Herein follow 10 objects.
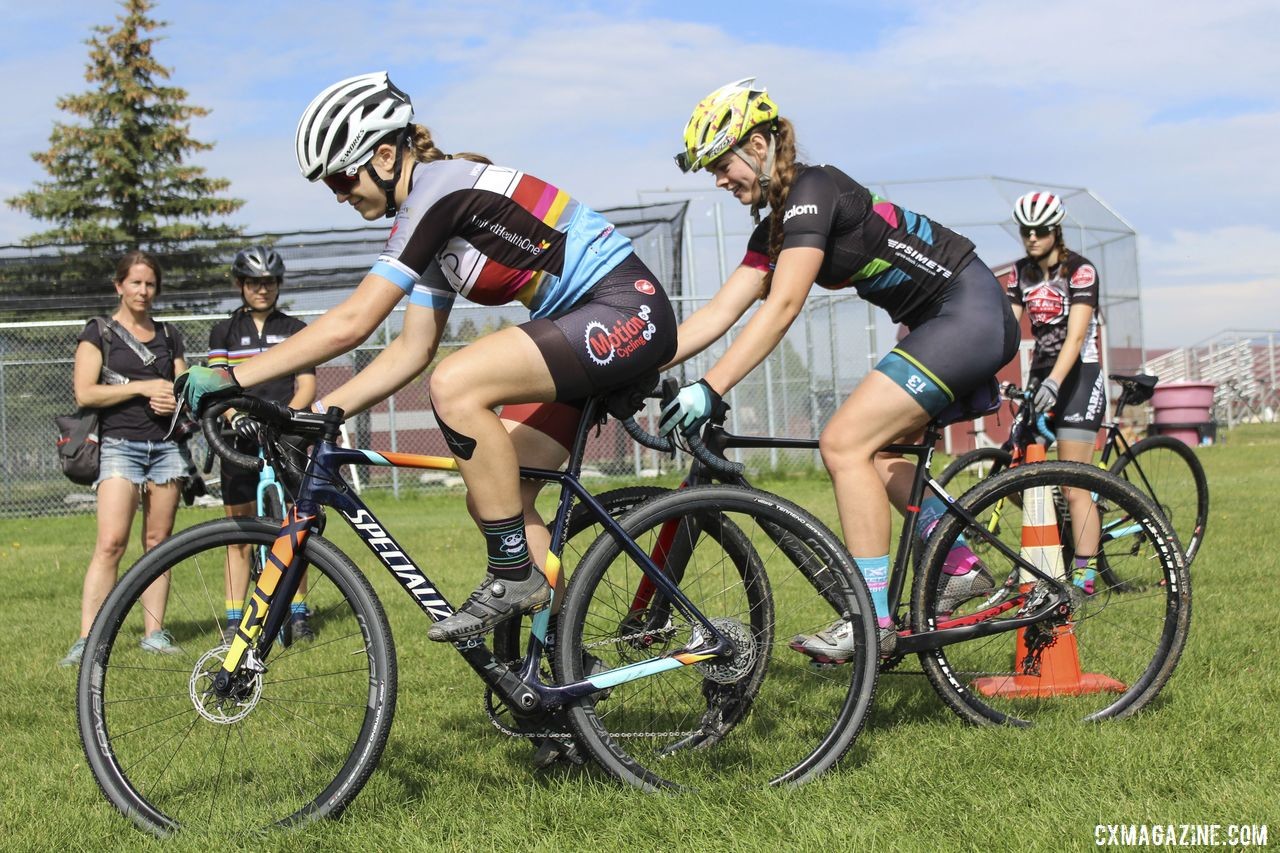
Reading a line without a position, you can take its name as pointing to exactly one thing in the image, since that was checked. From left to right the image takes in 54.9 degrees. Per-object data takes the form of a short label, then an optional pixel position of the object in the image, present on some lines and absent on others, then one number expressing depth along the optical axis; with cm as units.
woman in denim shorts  673
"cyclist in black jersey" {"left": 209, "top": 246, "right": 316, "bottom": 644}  705
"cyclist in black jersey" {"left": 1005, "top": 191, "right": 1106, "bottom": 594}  708
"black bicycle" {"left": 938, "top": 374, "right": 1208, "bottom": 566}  799
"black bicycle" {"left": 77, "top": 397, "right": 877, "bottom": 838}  355
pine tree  3369
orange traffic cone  452
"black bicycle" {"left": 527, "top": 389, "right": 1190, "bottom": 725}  423
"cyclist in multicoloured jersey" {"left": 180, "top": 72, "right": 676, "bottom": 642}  356
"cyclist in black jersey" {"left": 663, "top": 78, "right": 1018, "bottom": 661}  422
